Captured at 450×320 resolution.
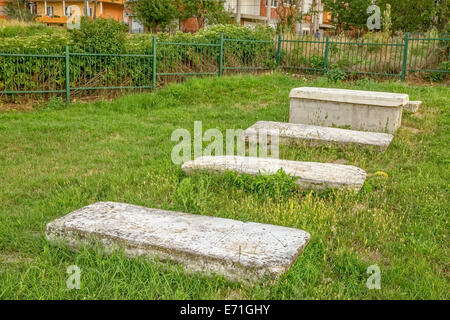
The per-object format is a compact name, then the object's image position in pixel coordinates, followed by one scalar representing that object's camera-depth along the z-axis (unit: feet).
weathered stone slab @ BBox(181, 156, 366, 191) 16.57
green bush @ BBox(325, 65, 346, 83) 46.06
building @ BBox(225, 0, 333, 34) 121.70
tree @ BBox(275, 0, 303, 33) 73.79
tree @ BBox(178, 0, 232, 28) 90.63
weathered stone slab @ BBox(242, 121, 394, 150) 22.62
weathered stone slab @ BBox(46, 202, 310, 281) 10.55
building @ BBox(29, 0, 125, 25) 131.17
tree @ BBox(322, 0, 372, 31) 100.12
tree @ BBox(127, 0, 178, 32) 93.56
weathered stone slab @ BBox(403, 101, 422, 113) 30.53
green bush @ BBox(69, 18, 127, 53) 37.32
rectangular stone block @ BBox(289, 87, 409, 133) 26.22
